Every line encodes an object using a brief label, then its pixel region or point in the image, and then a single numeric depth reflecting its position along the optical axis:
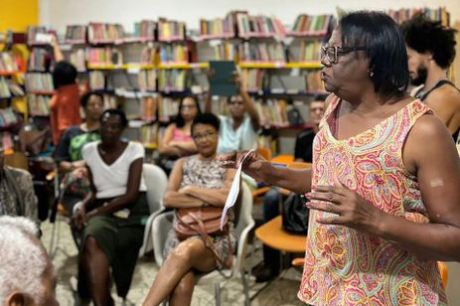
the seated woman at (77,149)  4.21
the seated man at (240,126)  5.28
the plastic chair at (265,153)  5.30
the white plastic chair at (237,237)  3.22
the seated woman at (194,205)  3.04
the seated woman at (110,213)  3.56
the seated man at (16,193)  3.35
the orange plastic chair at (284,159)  5.50
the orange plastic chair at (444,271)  2.12
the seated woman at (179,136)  5.18
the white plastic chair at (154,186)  4.02
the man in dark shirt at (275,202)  4.31
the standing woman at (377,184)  1.26
